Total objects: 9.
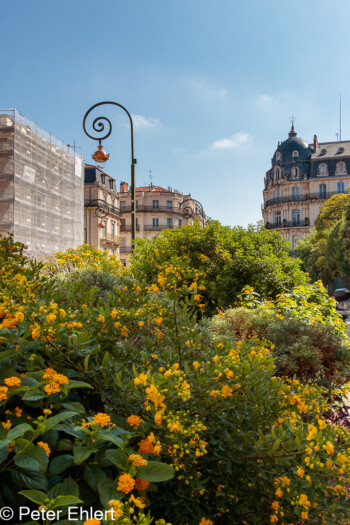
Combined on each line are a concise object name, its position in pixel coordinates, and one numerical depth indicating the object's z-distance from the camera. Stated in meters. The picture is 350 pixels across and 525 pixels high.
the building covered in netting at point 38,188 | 24.34
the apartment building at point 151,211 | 56.00
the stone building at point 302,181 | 56.88
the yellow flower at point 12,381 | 1.61
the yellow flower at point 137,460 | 1.52
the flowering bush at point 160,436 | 1.53
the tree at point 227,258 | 8.11
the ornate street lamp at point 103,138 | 9.48
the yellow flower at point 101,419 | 1.54
